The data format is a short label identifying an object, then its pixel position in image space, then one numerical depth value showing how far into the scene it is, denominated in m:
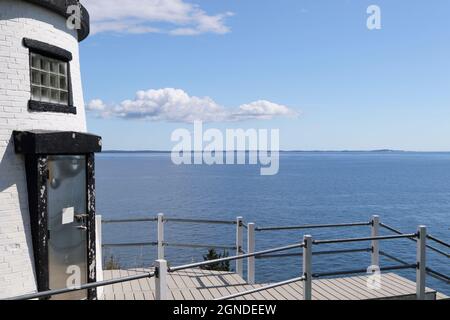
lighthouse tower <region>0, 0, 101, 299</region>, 6.72
